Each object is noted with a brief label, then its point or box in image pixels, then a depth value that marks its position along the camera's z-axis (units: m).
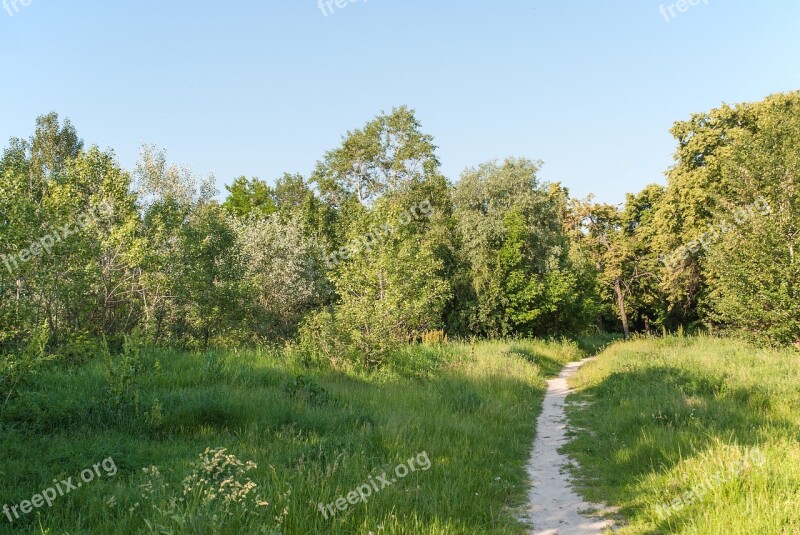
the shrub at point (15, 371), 7.11
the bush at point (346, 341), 14.70
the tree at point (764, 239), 18.05
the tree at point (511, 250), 31.16
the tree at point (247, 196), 50.84
